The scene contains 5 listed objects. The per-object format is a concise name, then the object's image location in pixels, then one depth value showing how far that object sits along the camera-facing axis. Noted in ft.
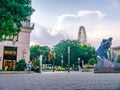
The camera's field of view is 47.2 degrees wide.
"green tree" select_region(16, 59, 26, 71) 75.34
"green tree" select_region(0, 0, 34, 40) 31.37
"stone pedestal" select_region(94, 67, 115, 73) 78.60
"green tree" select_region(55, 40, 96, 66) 161.39
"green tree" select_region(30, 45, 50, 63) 188.45
